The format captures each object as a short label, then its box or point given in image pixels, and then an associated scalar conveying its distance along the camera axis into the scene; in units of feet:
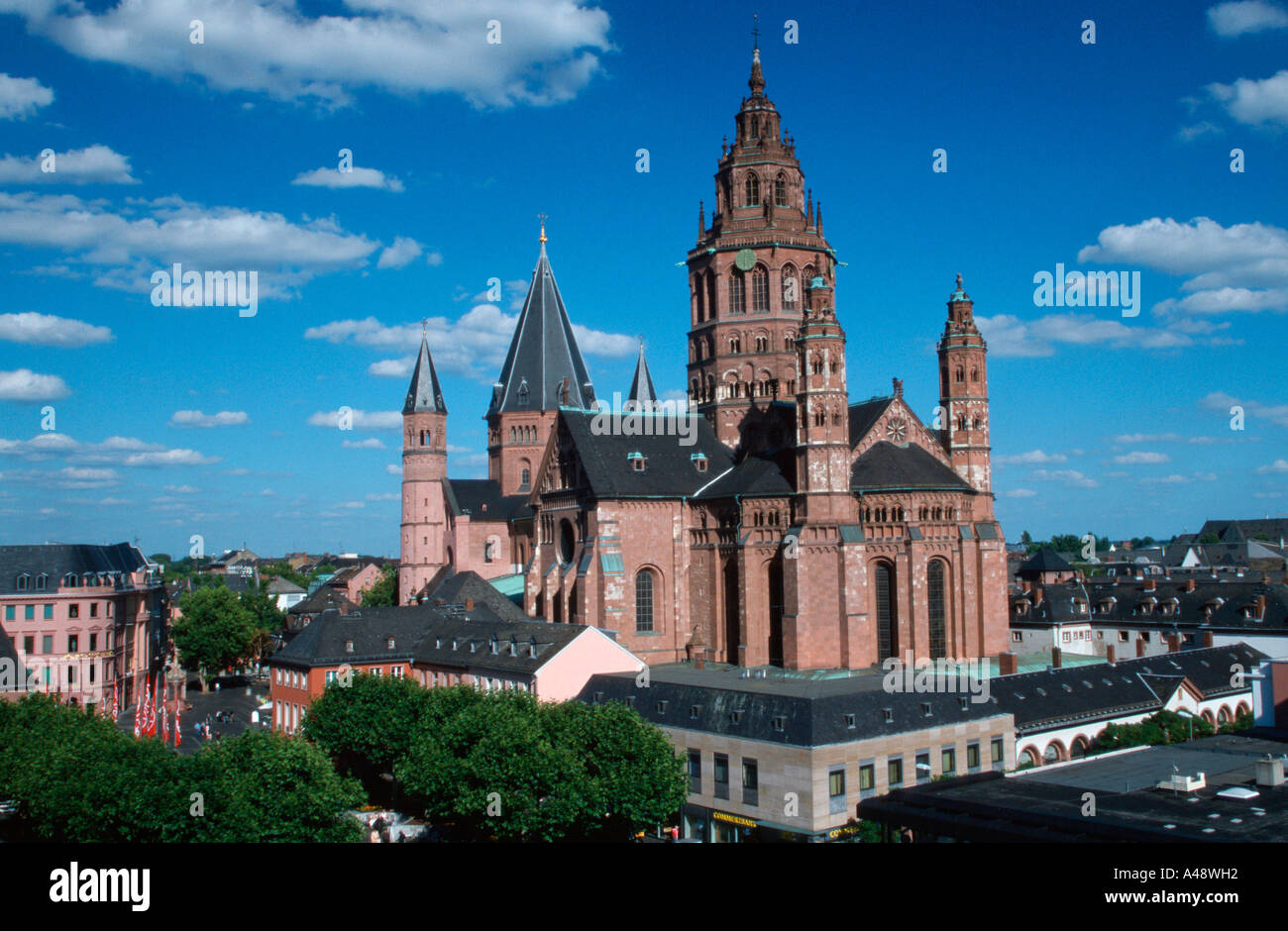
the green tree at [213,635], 331.36
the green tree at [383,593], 406.21
